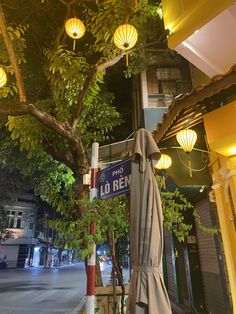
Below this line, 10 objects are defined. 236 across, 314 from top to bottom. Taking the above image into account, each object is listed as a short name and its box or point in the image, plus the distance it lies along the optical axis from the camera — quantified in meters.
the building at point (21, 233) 39.00
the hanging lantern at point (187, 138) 4.96
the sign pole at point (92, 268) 2.77
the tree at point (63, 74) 4.63
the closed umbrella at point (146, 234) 2.46
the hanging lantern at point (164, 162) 5.73
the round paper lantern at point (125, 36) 4.77
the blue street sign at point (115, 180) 3.02
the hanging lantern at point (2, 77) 4.27
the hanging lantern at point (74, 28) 5.49
